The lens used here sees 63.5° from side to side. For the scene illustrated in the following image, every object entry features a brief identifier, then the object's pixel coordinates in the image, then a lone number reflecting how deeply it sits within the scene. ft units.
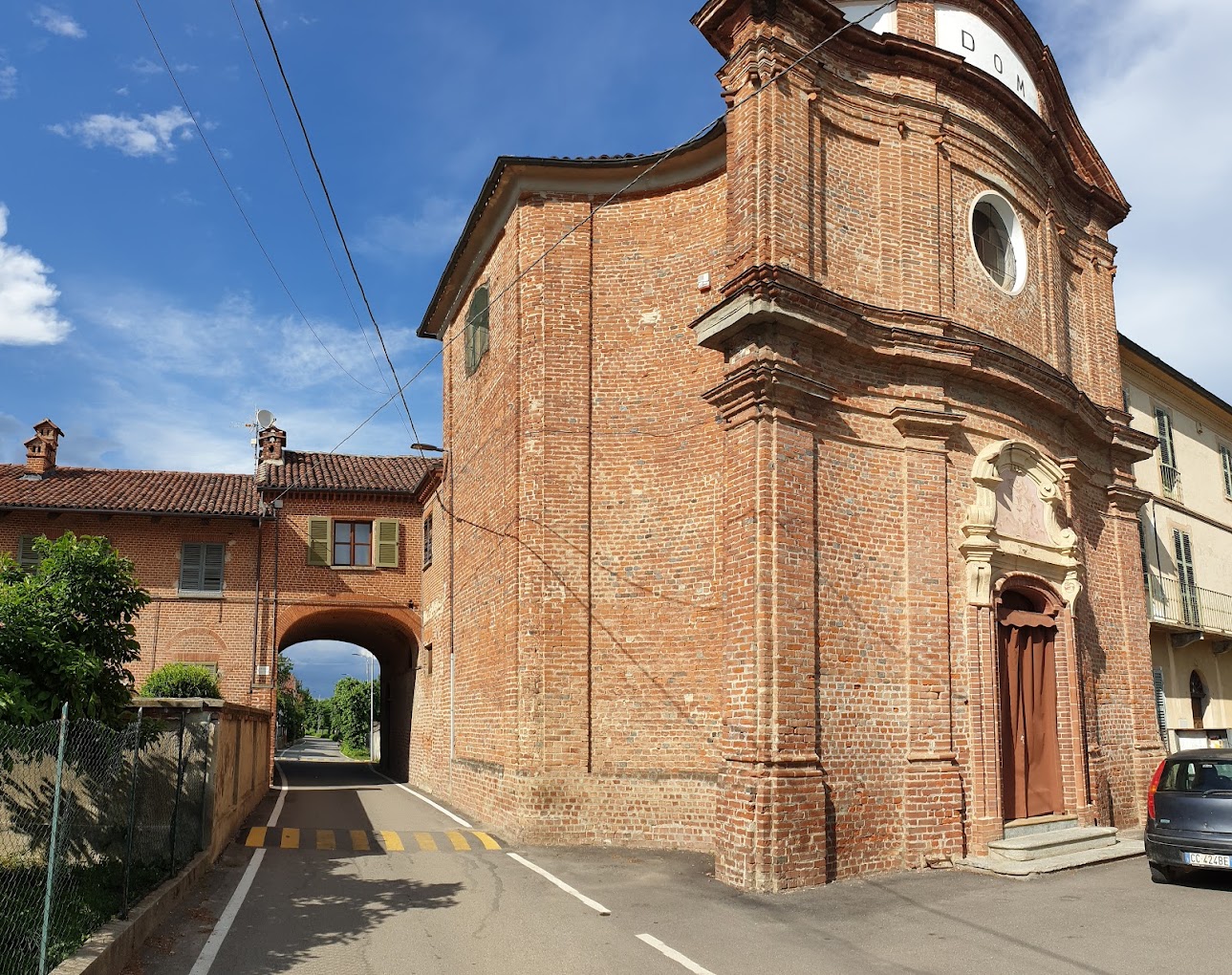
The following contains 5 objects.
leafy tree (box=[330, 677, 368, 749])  199.52
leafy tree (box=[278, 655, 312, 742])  227.20
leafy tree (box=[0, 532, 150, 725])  25.80
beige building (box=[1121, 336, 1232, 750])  66.49
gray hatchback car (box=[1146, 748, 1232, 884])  33.35
